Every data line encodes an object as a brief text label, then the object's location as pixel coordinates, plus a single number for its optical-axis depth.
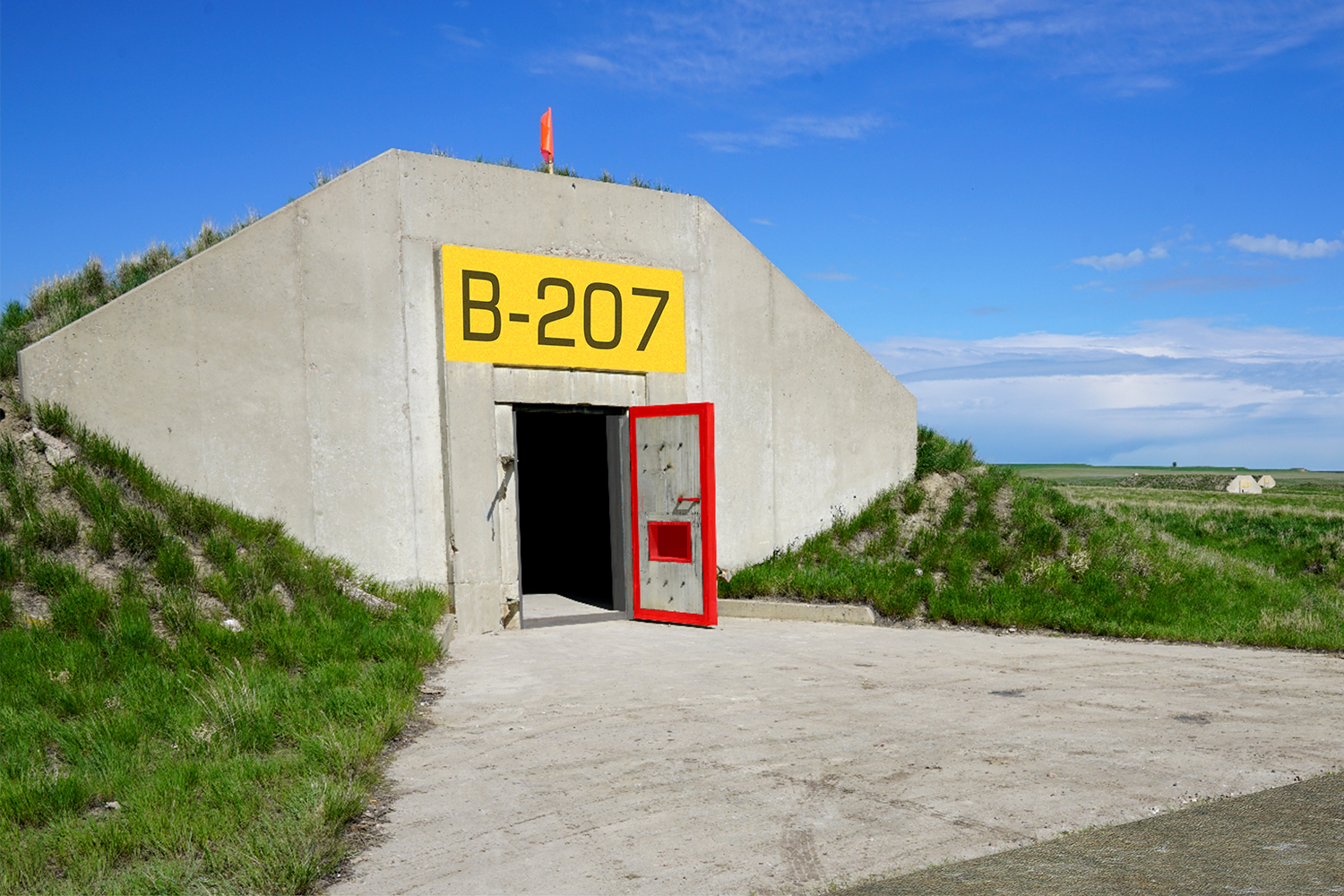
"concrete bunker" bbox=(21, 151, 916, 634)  9.62
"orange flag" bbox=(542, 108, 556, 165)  12.02
